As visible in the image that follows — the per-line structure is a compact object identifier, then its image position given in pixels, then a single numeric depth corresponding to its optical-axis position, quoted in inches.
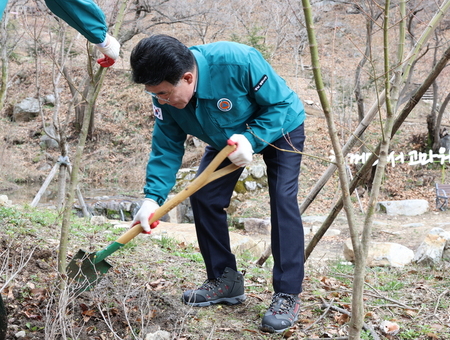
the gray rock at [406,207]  444.5
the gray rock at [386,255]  217.2
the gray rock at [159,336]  82.6
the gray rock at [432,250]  200.5
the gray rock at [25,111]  740.6
